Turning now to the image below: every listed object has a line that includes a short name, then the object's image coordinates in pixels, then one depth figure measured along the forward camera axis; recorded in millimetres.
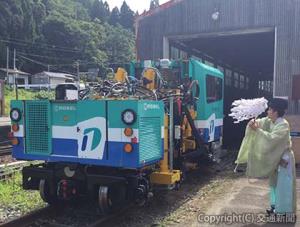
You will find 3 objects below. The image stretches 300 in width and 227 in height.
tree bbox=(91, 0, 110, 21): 76028
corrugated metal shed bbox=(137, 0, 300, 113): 10144
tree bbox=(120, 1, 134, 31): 76327
